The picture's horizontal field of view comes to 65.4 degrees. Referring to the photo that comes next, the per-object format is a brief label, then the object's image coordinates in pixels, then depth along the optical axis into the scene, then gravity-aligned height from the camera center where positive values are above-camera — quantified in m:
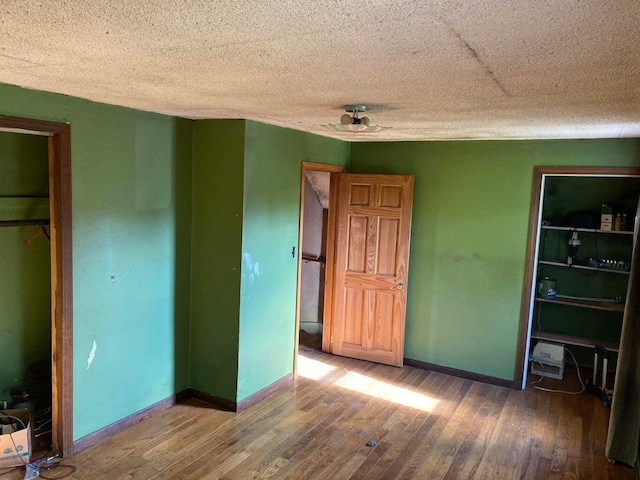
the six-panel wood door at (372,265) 4.91 -0.57
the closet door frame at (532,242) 4.23 -0.23
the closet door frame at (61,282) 2.98 -0.54
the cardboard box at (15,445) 2.98 -1.52
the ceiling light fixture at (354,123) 2.78 +0.48
